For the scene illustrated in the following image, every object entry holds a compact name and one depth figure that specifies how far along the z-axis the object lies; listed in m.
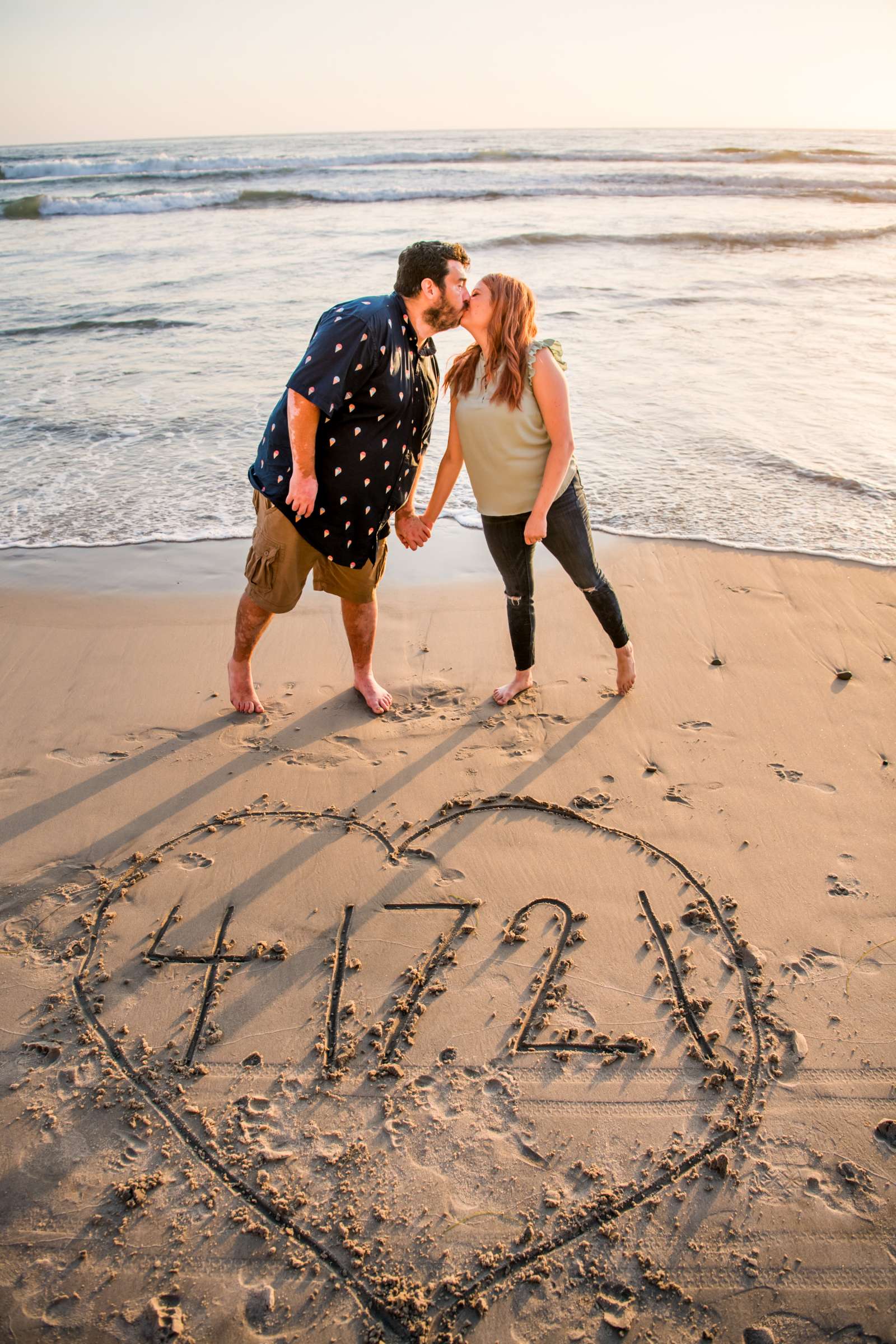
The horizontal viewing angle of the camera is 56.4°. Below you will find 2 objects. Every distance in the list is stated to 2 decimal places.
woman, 3.20
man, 3.04
